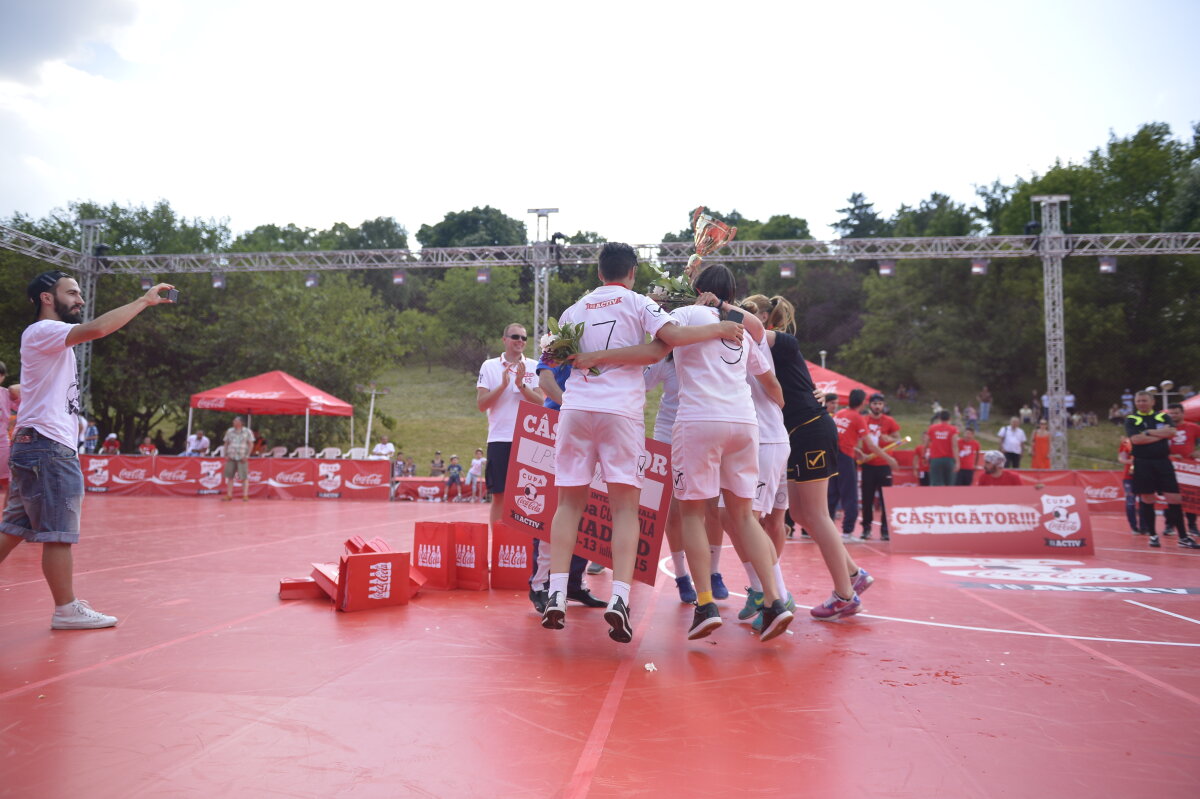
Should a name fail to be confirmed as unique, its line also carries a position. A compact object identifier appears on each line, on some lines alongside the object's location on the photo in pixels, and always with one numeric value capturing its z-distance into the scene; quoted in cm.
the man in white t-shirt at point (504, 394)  551
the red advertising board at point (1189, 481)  984
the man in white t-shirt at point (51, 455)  401
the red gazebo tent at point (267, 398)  1862
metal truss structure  2036
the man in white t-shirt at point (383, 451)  2317
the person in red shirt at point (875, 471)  1020
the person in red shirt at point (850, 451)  963
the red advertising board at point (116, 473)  1844
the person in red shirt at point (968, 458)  1195
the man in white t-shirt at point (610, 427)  373
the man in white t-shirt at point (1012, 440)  1758
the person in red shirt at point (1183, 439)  997
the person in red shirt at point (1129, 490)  1091
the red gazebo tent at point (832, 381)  1708
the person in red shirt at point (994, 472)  1007
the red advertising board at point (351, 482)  1830
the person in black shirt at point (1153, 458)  923
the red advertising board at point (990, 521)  870
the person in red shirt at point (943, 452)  1123
